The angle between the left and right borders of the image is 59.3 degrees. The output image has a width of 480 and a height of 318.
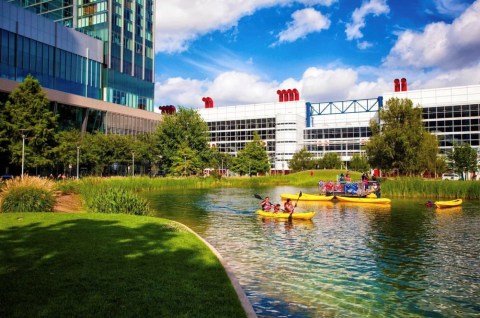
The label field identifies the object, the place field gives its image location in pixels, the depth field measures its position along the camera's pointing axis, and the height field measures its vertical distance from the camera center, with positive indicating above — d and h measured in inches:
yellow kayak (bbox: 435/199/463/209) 1362.0 -92.6
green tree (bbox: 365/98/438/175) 2126.0 +170.3
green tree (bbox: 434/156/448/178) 2505.5 +62.5
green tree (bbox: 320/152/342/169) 4158.5 +133.1
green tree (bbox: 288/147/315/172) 4114.2 +141.5
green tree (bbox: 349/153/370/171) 3929.4 +114.5
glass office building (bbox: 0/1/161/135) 2704.2 +787.1
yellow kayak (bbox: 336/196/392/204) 1508.4 -90.4
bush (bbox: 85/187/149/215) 914.7 -61.1
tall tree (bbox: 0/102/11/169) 1824.2 +163.6
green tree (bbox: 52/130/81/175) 1950.3 +138.6
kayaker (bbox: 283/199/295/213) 1096.8 -82.2
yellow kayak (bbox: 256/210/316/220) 1071.0 -100.7
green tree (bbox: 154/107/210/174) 3292.3 +302.8
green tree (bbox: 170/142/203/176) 3083.2 +100.7
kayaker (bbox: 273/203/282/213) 1110.6 -86.0
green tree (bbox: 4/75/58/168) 1824.6 +226.5
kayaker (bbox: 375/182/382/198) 1707.7 -67.1
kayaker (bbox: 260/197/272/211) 1138.7 -80.0
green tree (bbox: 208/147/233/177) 4238.4 +168.3
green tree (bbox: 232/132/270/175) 3836.1 +141.6
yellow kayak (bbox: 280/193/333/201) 1641.2 -86.2
